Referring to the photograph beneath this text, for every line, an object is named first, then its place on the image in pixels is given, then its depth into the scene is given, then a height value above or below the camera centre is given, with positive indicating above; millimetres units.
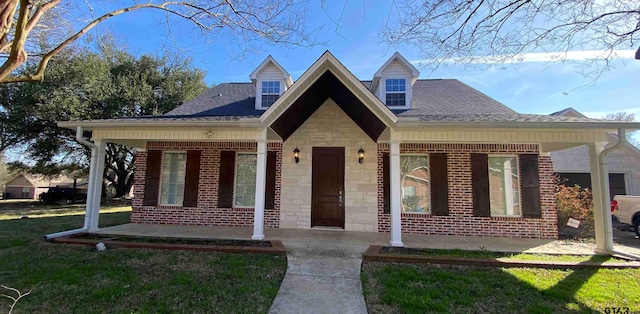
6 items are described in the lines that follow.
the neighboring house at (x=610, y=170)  12406 +959
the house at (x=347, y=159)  5875 +755
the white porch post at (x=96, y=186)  6754 -65
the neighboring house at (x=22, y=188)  29141 -626
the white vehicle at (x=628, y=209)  8906 -552
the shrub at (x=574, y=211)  8070 -567
